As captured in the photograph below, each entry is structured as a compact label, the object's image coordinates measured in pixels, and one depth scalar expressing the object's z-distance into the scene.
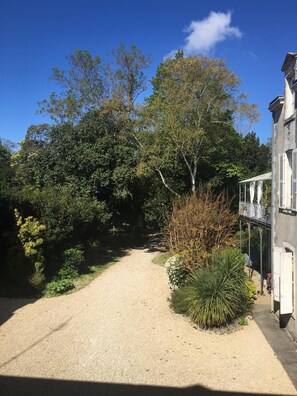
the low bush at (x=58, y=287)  14.19
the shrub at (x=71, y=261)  16.12
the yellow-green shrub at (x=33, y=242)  14.31
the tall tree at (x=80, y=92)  32.53
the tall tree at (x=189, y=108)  22.09
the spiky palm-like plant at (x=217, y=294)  10.05
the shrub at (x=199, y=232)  12.67
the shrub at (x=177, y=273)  12.88
